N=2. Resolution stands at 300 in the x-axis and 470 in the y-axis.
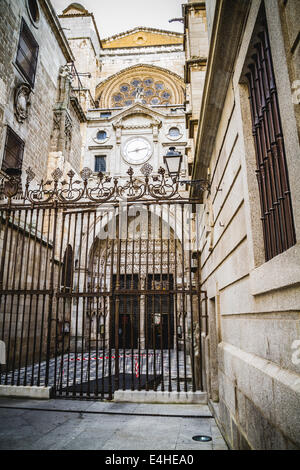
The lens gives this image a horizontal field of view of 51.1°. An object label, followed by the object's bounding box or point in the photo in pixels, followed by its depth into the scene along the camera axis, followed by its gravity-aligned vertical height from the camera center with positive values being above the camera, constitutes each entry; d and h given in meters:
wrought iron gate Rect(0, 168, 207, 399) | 6.21 +0.48
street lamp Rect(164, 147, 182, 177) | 6.91 +3.32
